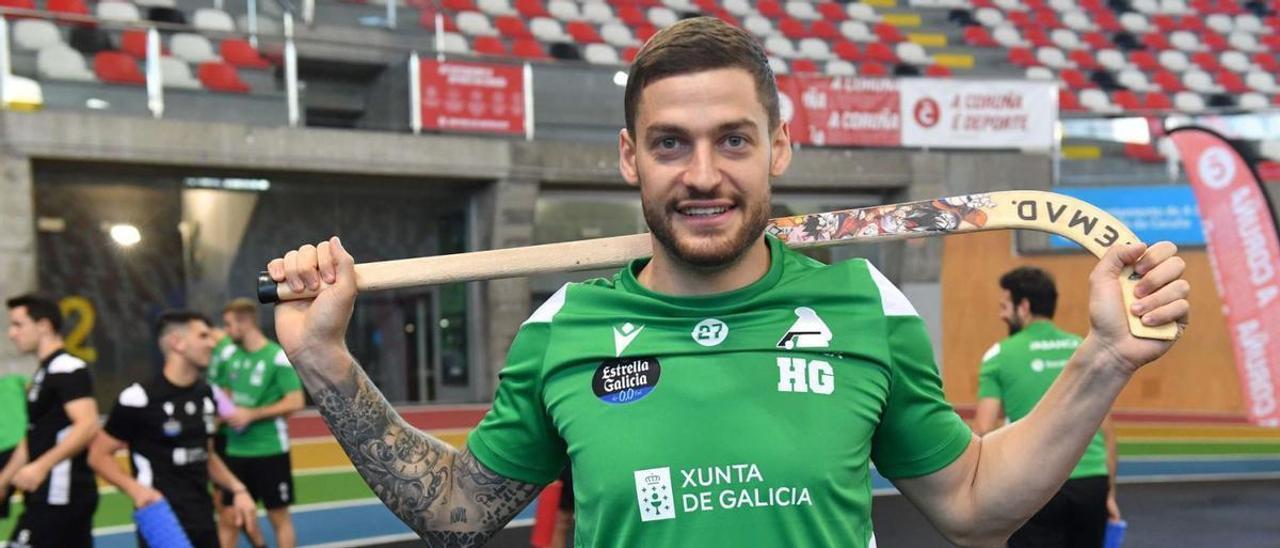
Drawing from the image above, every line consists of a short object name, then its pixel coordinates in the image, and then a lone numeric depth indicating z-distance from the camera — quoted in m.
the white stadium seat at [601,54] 14.86
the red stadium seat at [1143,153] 12.75
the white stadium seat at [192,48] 10.69
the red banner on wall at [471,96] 11.69
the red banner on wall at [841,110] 13.02
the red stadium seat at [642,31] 15.54
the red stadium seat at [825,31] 17.28
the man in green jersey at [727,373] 1.64
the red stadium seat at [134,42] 10.43
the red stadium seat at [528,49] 14.10
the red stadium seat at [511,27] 14.62
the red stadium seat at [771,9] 17.20
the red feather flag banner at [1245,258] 9.23
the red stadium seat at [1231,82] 18.28
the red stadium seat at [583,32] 15.23
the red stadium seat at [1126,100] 17.50
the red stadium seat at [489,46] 13.48
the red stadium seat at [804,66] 16.16
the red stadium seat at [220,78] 11.09
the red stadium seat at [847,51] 16.78
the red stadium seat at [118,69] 10.19
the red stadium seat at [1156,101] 17.88
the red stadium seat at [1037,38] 18.66
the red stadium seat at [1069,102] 14.72
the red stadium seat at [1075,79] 17.45
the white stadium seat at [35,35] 9.66
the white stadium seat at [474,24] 13.84
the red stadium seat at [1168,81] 18.22
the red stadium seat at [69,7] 11.16
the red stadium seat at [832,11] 17.88
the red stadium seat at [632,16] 15.93
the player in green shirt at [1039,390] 4.95
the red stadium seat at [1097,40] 18.95
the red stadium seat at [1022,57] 18.14
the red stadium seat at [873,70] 16.06
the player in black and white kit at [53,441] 5.29
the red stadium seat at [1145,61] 18.66
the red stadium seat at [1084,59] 18.28
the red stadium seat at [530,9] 15.27
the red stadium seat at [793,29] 17.08
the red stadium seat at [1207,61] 18.73
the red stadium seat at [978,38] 18.53
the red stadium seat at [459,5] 14.15
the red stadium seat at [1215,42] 19.17
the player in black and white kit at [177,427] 5.86
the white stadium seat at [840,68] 16.11
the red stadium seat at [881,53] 16.86
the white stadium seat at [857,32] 17.45
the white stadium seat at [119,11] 12.13
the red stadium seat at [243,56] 11.20
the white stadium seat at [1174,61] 18.72
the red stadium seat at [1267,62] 18.92
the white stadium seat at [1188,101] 17.80
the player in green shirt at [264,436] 7.31
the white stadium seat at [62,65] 9.84
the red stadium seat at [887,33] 17.75
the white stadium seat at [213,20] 11.74
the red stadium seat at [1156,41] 19.20
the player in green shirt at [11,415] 5.67
